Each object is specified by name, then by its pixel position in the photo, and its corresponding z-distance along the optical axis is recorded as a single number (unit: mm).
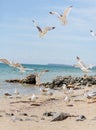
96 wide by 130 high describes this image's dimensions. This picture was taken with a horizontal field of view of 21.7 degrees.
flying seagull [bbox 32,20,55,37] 7557
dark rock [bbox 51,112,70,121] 7378
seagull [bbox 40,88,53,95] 13732
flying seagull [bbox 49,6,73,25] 7435
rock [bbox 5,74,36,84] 23068
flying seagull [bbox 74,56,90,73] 9154
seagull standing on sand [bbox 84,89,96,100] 10780
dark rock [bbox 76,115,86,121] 7428
